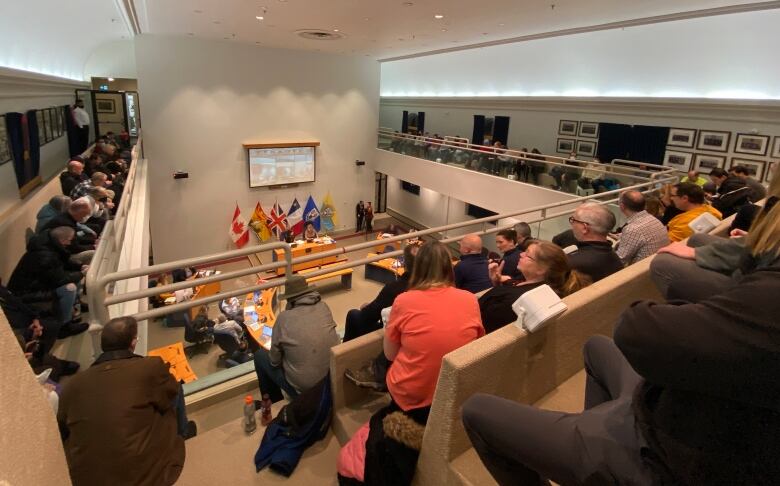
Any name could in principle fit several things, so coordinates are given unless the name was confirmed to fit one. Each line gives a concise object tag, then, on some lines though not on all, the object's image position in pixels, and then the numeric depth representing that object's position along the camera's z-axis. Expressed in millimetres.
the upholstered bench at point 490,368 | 1651
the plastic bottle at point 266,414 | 2578
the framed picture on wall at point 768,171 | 7865
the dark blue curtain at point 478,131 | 14528
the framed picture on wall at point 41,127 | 7793
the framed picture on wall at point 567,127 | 11422
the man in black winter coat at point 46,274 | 3748
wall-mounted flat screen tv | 12492
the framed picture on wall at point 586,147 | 11000
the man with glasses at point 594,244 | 2857
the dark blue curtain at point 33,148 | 7070
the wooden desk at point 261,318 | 6508
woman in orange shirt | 1877
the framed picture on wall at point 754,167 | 8133
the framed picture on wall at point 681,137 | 9031
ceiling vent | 9531
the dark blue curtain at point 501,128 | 13558
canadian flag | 12266
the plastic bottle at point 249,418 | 2482
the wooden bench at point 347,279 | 10039
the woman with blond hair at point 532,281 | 2189
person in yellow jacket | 3873
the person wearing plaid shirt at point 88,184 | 5610
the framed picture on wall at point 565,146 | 11617
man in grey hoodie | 2523
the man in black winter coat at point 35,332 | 2986
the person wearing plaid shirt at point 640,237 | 3512
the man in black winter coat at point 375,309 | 2750
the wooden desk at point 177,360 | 5603
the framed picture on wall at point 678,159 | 9234
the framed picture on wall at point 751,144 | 7945
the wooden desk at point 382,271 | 9945
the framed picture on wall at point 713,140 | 8504
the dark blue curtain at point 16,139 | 6082
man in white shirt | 11398
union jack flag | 12906
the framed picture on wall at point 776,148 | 7727
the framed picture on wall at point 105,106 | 13656
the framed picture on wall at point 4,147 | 5746
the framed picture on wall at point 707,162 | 8731
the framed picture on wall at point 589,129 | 10844
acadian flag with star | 13367
